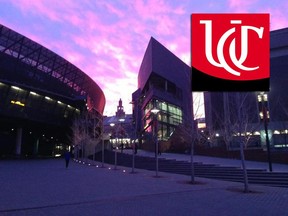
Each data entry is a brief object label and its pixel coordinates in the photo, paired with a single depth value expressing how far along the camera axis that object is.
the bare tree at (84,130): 37.60
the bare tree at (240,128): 11.09
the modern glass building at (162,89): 50.18
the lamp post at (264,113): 17.60
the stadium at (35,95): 36.28
